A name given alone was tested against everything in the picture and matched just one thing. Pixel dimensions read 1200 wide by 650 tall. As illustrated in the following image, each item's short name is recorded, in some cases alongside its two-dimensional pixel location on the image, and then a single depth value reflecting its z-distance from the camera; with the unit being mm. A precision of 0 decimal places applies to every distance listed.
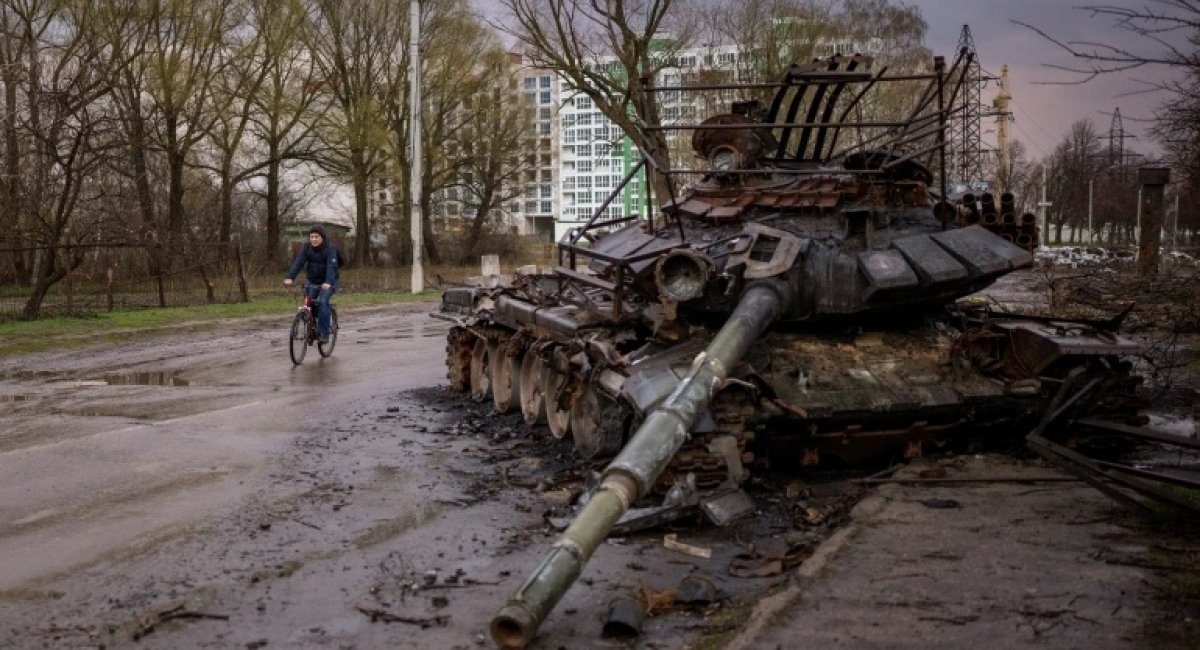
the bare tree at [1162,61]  7174
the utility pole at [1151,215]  24703
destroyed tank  7652
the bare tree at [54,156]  22766
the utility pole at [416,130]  33438
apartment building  36938
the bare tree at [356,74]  43812
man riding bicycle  15375
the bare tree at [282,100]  39188
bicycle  15375
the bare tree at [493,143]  51344
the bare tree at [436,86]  47344
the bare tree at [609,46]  31609
